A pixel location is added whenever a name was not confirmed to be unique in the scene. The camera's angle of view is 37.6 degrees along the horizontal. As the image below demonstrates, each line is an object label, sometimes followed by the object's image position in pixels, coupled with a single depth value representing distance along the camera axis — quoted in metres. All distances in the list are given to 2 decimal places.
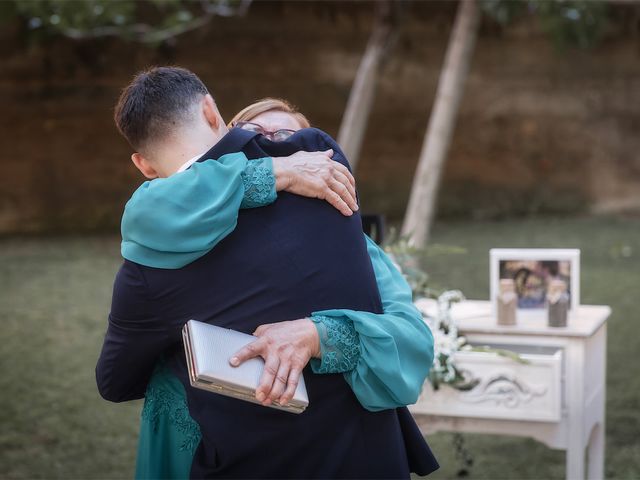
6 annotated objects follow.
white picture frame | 3.75
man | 1.70
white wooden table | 3.39
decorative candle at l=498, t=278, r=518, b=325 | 3.59
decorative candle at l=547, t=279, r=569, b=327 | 3.53
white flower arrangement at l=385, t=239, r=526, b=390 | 3.42
